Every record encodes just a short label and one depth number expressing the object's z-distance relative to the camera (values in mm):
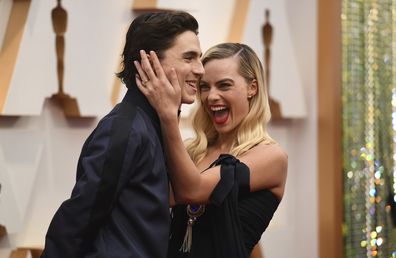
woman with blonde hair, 6429
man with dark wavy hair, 6215
